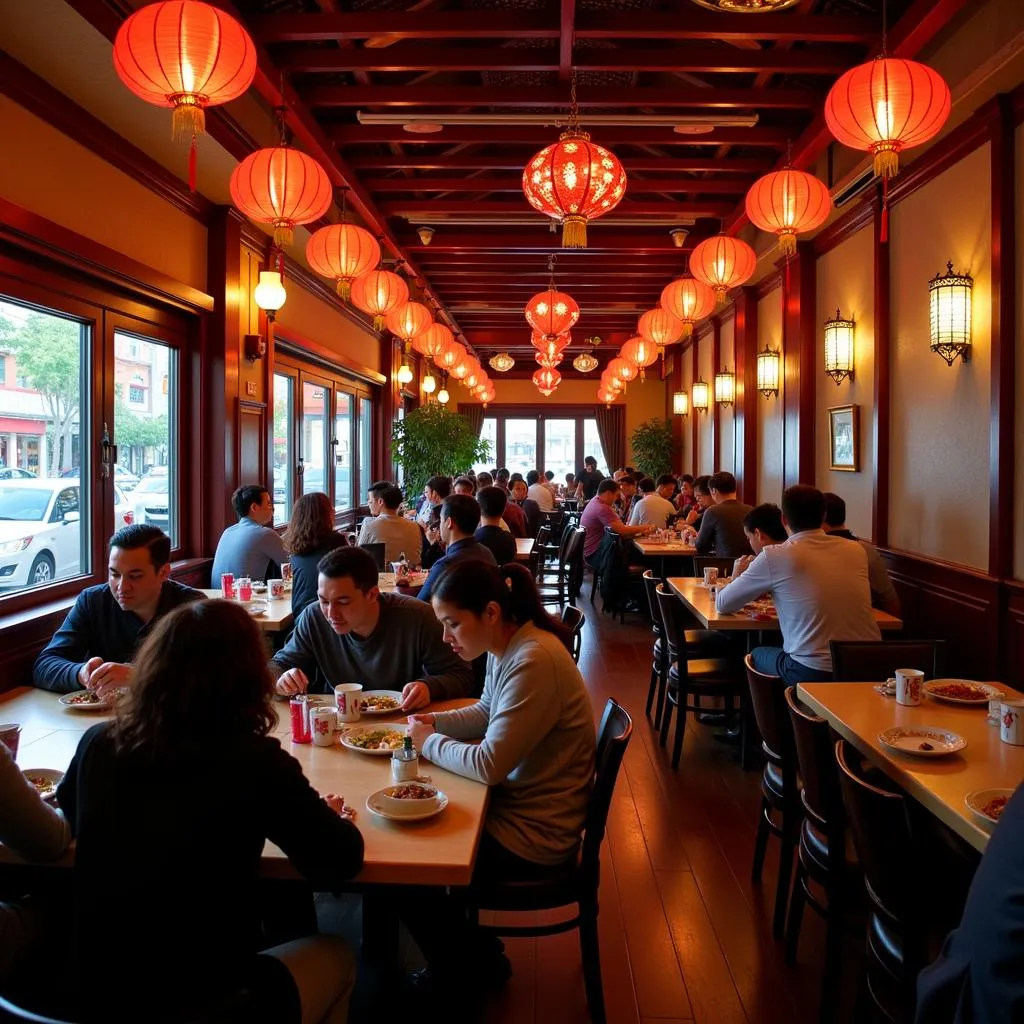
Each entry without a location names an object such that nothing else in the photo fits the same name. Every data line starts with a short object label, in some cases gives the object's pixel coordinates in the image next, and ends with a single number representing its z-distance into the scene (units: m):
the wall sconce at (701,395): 11.63
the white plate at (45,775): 2.04
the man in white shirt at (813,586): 3.61
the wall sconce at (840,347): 6.37
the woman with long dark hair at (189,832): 1.37
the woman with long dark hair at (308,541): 4.11
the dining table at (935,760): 2.02
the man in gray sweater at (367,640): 2.72
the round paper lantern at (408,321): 7.94
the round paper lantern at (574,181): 4.20
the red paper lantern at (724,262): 5.92
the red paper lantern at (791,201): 4.73
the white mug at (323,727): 2.32
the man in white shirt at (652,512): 8.84
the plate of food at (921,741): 2.26
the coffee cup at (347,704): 2.51
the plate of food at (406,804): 1.85
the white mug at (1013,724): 2.40
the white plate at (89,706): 2.65
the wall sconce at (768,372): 8.23
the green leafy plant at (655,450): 14.27
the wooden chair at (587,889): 2.12
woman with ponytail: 2.12
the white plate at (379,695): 2.56
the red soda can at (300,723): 2.36
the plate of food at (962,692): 2.76
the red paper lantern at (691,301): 6.89
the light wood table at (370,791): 1.67
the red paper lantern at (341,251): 5.35
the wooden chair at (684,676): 4.27
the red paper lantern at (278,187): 4.08
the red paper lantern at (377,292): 6.65
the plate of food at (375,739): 2.25
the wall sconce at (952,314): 4.59
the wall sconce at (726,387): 9.75
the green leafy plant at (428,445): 10.81
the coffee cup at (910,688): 2.78
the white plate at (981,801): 1.86
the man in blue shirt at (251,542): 4.98
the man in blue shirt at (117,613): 2.85
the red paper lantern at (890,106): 3.46
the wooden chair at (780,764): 2.73
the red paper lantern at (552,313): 7.81
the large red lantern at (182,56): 2.85
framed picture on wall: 6.39
